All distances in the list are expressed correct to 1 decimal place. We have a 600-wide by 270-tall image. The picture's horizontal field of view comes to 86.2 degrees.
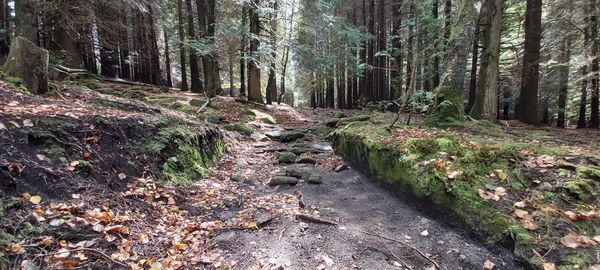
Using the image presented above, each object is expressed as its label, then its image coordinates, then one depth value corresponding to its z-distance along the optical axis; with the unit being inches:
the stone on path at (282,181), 225.0
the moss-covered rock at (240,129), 382.0
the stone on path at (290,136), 370.6
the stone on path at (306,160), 279.3
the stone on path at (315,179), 226.7
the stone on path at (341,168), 256.4
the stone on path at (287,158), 282.3
